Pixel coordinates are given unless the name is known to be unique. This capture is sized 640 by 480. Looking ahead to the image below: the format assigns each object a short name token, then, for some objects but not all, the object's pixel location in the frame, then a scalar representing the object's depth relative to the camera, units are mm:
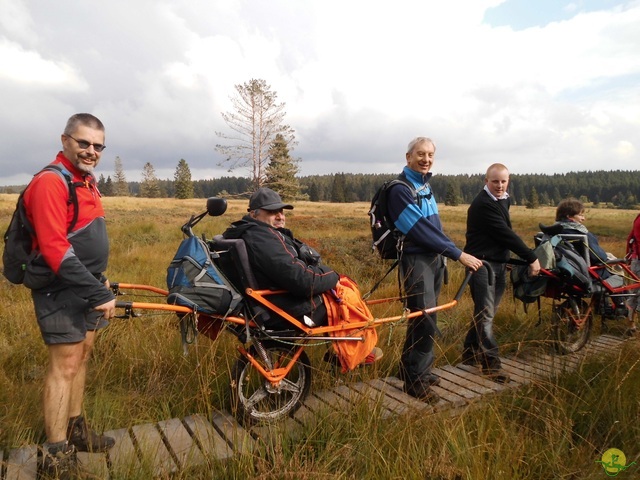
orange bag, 3271
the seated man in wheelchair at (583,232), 5141
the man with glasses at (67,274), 2410
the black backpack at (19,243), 2477
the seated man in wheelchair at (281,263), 3109
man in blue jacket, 3727
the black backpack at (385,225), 3869
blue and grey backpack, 2959
